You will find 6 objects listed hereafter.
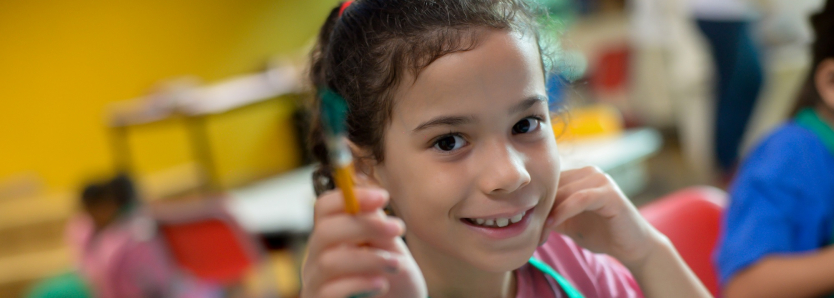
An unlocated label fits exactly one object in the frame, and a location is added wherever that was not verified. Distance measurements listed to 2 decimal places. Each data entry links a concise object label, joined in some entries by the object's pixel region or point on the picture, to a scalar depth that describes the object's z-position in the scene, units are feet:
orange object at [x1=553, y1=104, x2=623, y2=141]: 9.21
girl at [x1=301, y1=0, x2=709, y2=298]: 1.65
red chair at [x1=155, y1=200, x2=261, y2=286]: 6.93
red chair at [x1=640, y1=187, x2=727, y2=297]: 2.86
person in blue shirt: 2.81
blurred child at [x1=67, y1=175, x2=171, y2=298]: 7.47
